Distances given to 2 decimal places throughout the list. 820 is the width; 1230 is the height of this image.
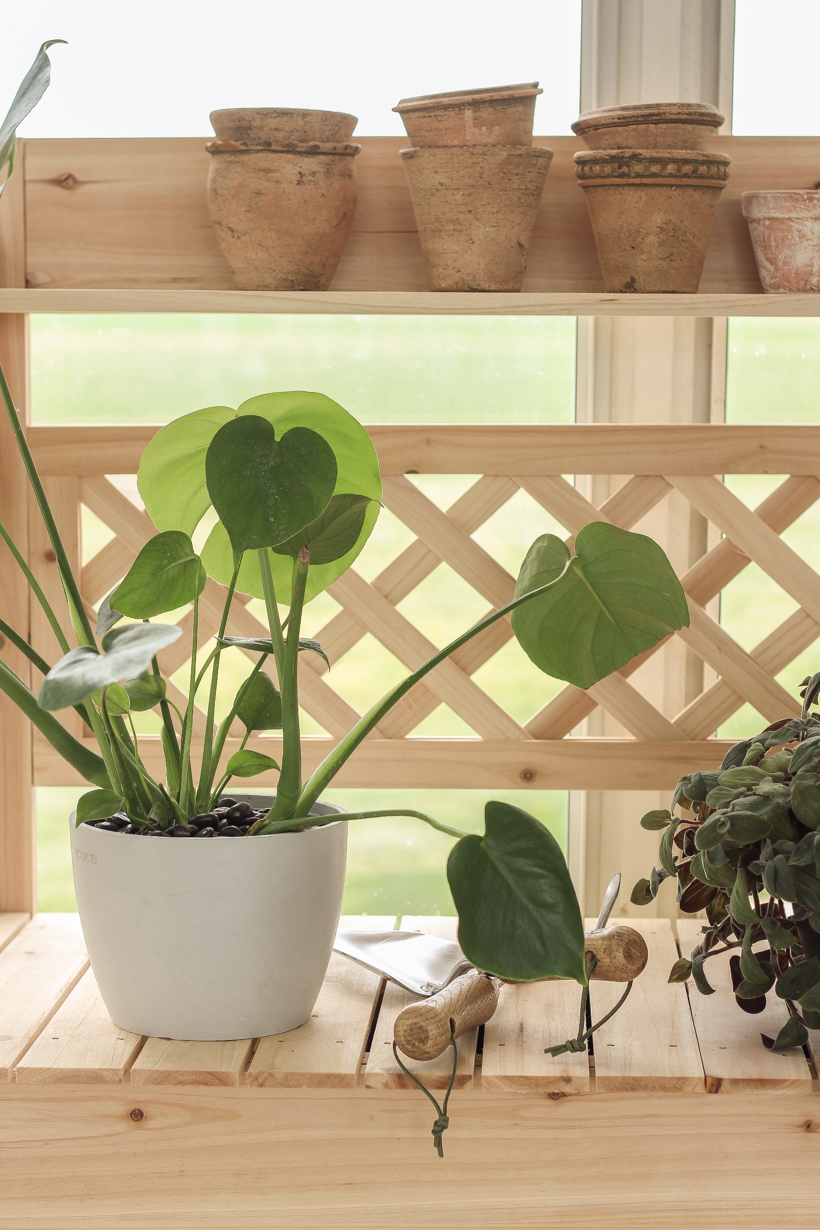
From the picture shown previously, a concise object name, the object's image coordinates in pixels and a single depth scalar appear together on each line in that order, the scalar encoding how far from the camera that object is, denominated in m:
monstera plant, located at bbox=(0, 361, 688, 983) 2.19
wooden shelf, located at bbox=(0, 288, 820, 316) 2.46
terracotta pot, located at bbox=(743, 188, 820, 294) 2.49
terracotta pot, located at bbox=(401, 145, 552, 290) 2.46
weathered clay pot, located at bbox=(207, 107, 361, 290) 2.46
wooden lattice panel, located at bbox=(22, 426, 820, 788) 2.58
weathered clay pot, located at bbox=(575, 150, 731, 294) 2.46
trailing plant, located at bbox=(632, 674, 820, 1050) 2.24
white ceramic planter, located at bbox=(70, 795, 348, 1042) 2.27
